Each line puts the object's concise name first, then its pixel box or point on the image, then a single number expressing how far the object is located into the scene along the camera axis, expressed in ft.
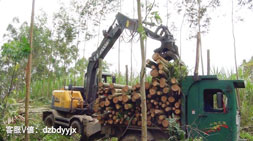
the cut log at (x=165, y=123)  17.61
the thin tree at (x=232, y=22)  34.20
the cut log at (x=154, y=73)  18.58
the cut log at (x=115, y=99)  20.57
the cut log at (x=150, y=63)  18.93
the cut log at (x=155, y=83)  18.24
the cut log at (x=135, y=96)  19.22
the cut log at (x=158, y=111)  18.03
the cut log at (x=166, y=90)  17.83
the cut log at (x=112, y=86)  21.93
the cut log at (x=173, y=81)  17.79
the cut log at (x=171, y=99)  17.85
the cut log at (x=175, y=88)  17.54
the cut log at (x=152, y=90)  18.31
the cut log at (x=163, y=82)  18.02
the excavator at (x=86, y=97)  24.44
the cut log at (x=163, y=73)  18.31
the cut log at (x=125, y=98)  19.94
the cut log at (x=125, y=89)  20.39
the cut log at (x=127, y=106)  19.97
